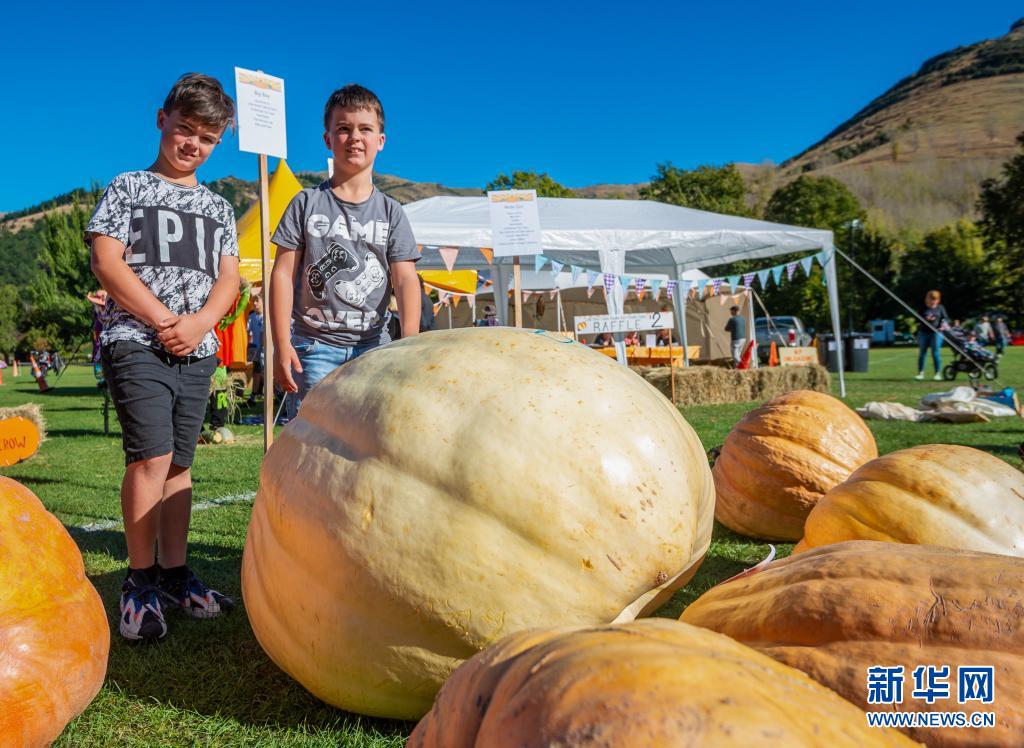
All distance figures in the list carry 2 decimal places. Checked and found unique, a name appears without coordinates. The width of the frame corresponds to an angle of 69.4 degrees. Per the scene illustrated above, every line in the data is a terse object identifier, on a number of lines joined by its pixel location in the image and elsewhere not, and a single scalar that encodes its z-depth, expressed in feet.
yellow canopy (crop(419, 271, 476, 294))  52.47
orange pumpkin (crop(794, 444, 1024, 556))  6.87
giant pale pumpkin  5.05
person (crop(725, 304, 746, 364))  58.65
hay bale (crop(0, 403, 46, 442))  22.71
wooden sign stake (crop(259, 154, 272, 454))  12.03
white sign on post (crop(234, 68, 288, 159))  13.10
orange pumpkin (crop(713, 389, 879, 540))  10.67
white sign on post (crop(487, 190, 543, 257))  18.11
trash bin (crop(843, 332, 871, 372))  62.69
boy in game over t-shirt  9.90
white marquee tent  37.45
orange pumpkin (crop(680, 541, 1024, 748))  3.41
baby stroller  47.80
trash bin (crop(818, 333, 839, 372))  69.78
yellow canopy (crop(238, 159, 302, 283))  39.55
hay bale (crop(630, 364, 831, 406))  38.19
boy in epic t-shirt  8.09
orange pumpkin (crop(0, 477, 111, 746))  4.94
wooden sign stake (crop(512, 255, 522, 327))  14.87
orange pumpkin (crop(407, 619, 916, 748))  2.46
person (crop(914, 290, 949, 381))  49.56
